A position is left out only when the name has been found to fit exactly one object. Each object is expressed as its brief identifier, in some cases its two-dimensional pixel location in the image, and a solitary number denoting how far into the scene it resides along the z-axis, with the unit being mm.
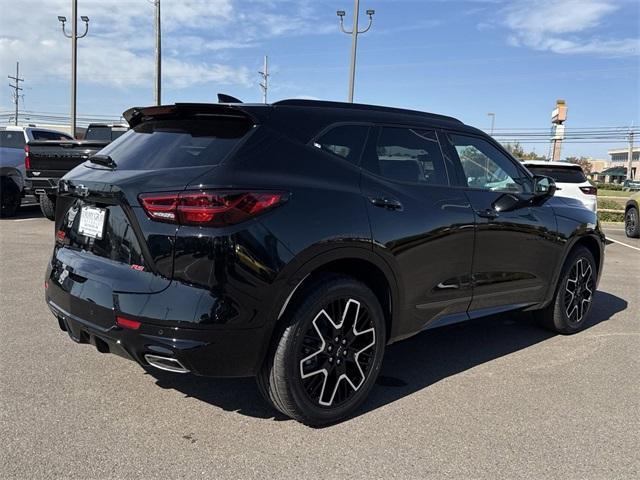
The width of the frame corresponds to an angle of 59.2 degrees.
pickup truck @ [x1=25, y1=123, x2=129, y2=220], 10557
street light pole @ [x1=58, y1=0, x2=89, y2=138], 23438
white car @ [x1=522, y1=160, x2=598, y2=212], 10125
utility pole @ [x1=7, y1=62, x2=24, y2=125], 69594
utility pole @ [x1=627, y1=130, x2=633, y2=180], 70944
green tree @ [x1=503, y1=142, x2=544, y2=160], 71256
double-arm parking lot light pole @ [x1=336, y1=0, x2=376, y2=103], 22109
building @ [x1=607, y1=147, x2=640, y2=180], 118194
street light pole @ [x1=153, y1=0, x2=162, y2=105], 20203
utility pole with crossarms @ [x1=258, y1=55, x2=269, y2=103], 46769
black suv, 2713
